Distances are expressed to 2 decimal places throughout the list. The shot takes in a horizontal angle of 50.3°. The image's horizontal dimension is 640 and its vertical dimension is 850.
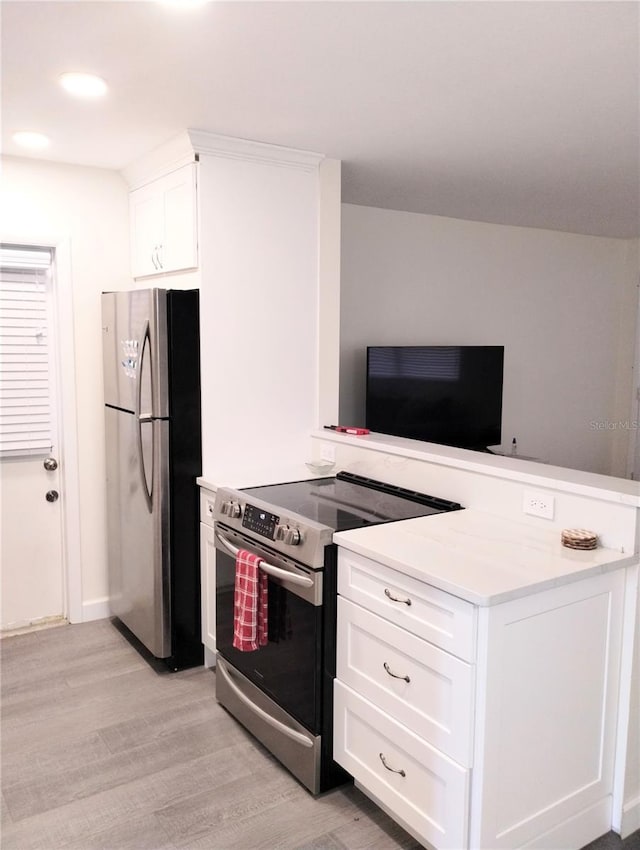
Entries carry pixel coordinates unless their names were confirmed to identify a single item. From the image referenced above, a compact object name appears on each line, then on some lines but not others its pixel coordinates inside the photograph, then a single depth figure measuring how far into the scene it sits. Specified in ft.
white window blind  11.27
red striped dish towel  7.97
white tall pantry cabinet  9.97
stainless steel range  7.39
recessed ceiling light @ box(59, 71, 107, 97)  7.54
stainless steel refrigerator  9.84
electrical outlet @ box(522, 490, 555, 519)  7.54
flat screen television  14.11
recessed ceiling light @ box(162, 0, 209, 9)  5.80
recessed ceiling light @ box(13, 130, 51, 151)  9.77
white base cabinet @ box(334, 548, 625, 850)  5.91
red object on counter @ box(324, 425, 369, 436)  10.84
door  11.34
